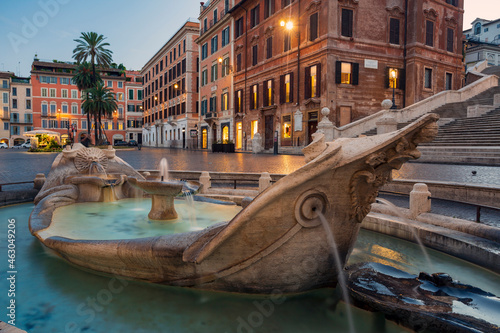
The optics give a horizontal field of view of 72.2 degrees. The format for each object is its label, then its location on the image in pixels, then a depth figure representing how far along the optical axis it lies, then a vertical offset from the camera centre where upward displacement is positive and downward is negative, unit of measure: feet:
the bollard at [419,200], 17.12 -2.26
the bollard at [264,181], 24.48 -1.98
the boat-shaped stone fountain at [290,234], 8.30 -2.19
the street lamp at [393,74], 76.70 +18.93
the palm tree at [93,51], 138.51 +42.04
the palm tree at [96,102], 156.46 +22.71
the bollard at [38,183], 26.60 -2.46
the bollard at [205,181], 26.12 -2.17
